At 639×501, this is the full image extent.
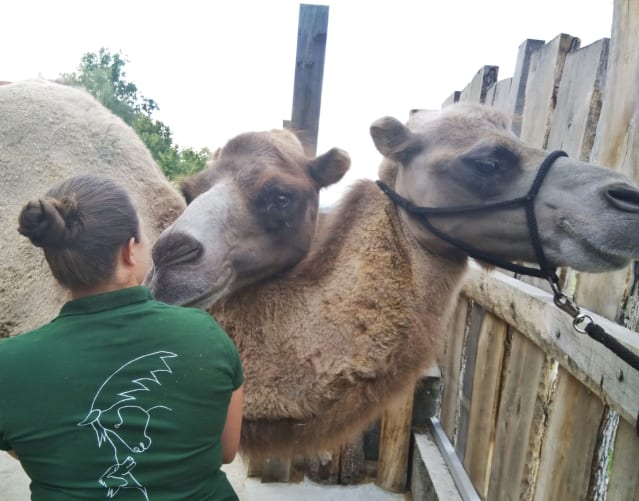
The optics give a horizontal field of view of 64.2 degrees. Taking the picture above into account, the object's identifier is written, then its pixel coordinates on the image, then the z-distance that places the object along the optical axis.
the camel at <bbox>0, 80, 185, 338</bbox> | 2.72
